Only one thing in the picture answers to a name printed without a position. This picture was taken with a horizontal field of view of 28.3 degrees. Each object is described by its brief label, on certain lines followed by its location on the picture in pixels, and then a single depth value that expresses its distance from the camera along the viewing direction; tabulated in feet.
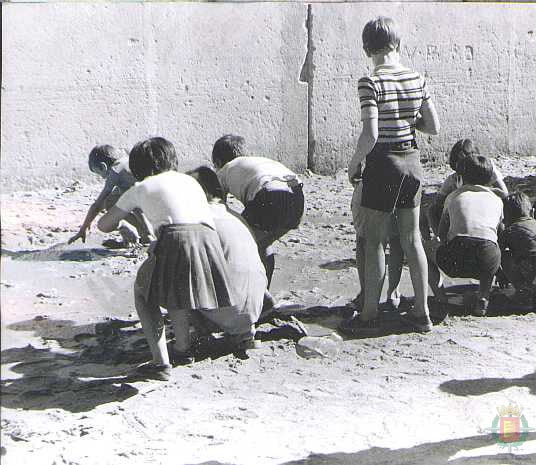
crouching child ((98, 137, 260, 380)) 13.84
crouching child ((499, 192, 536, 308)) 17.19
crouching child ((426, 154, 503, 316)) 16.79
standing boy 15.14
